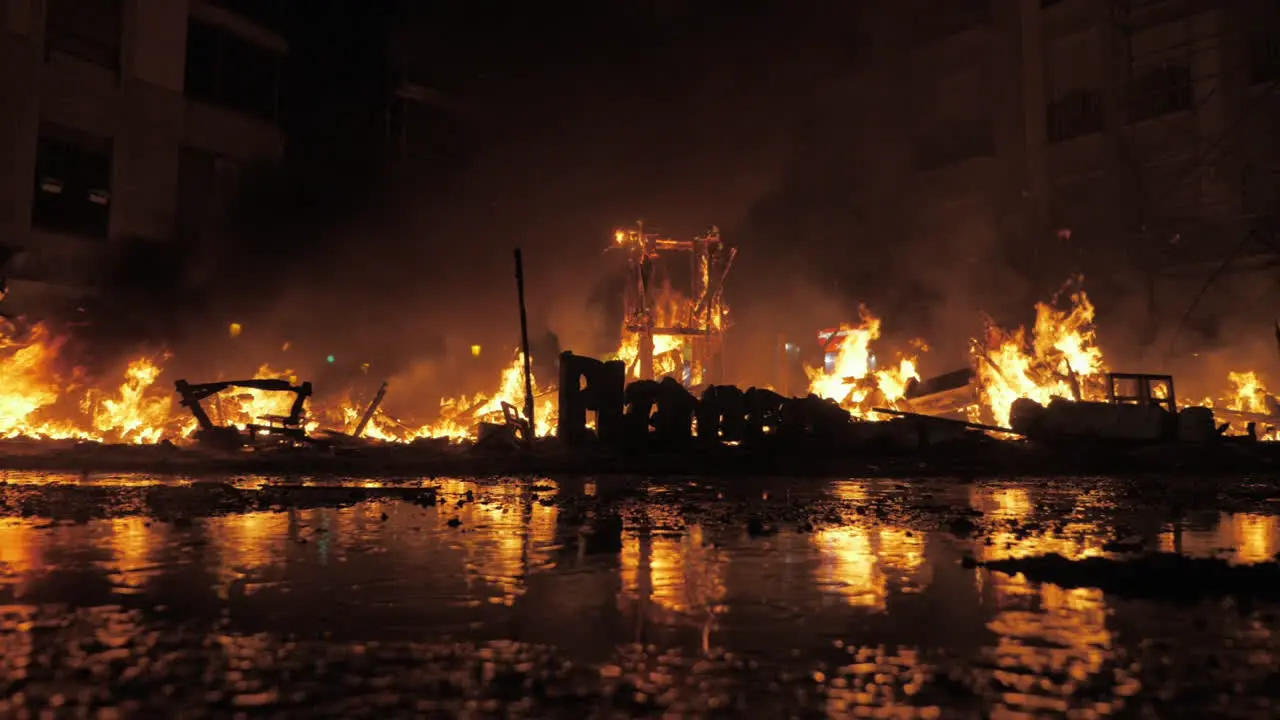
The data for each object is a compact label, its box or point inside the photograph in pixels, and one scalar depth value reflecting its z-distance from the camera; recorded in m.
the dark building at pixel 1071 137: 31.64
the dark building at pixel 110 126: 27.50
